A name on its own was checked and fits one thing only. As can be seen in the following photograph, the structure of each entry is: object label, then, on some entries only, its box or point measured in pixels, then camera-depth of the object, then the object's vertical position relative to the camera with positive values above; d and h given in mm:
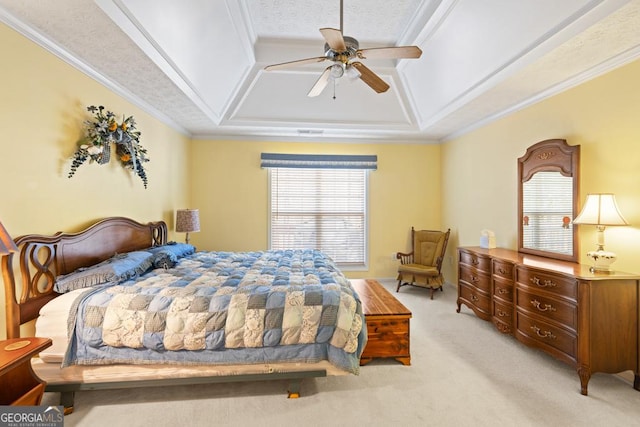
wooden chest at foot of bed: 2621 -1048
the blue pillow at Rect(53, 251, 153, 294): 2246 -466
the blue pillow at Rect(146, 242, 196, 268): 3051 -420
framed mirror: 2924 +198
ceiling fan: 2141 +1236
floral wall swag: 2631 +728
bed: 2049 -774
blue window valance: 5250 +982
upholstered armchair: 4633 -737
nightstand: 1581 -911
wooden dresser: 2248 -779
